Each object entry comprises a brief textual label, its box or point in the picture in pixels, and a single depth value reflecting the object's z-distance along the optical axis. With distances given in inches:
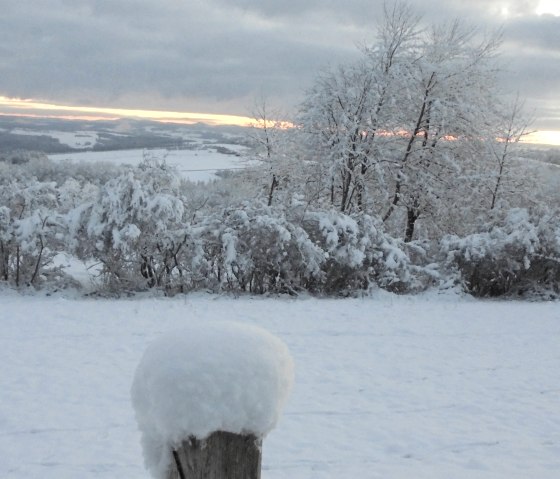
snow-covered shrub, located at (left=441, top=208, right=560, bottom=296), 463.8
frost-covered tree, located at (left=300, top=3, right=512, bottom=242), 709.3
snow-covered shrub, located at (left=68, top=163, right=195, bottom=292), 415.8
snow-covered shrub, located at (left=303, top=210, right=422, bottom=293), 442.0
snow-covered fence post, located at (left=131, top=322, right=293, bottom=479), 54.7
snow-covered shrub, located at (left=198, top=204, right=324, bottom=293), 430.3
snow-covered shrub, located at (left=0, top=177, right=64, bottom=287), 423.2
